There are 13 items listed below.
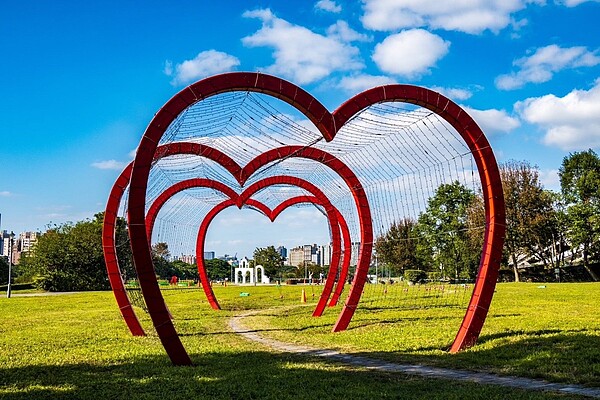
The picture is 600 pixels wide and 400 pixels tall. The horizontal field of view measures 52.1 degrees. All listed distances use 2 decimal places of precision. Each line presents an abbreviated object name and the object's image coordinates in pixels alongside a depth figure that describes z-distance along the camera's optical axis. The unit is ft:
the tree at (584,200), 145.48
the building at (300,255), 522.19
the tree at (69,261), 158.30
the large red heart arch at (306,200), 62.64
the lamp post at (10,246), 117.70
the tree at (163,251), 129.25
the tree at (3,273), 204.72
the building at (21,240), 504.43
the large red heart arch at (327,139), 31.68
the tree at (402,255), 192.28
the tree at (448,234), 142.82
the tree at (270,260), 238.27
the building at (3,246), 627.87
